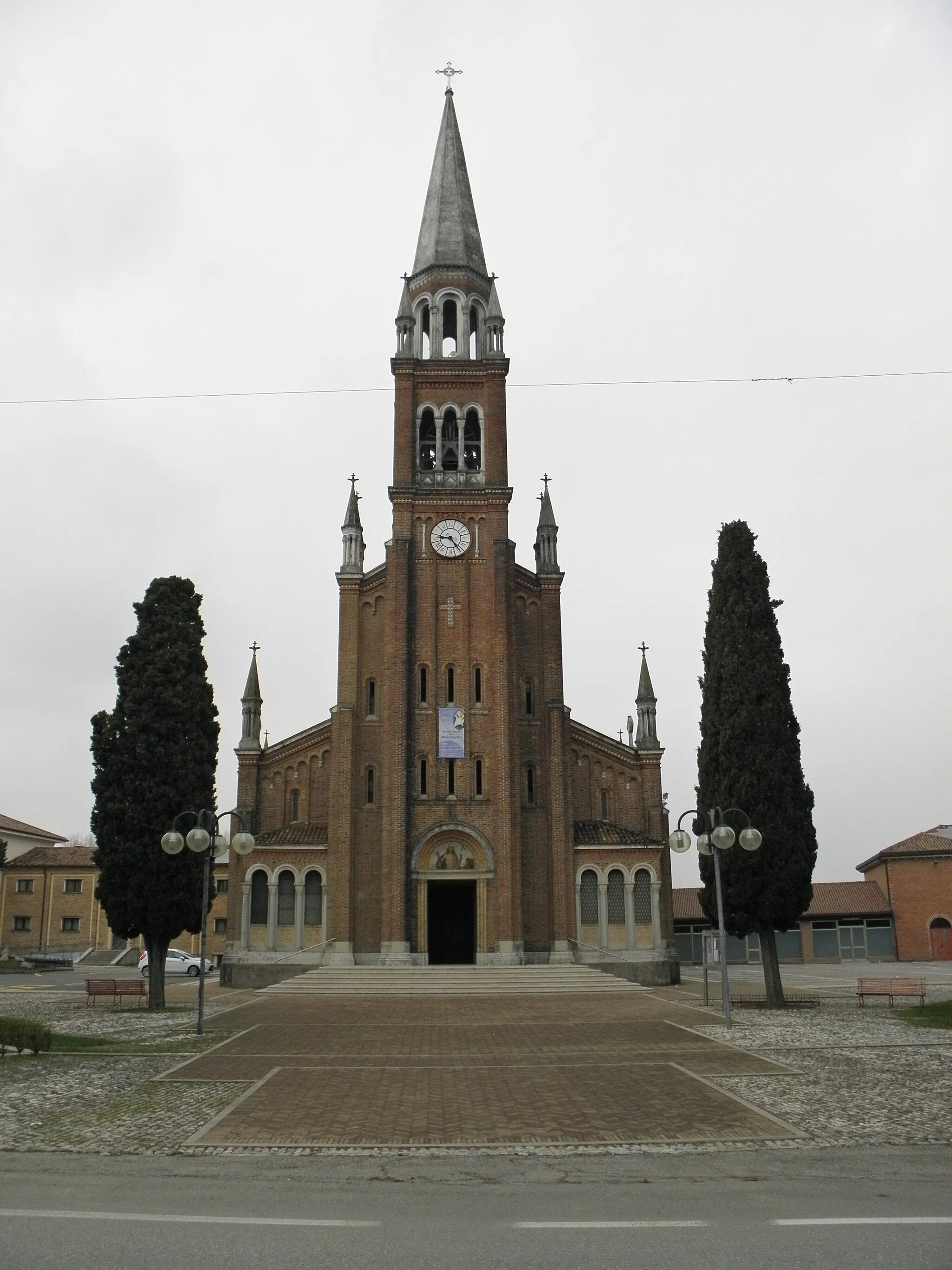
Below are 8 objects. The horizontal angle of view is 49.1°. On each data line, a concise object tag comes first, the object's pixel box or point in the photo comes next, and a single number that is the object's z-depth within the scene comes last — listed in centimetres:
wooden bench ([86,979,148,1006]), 3138
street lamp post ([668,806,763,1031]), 2355
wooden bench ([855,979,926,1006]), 2952
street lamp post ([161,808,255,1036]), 2269
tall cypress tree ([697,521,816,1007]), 2953
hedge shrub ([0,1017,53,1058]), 1877
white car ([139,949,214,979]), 5084
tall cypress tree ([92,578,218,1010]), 3011
